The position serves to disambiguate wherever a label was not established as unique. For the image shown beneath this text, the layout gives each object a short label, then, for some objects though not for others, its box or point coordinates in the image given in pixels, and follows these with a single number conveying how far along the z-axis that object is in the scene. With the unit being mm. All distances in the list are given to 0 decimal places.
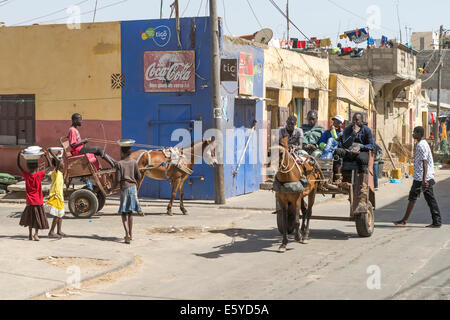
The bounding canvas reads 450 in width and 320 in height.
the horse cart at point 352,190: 12164
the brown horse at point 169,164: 15992
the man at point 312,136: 12828
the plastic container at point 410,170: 30311
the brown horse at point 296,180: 10977
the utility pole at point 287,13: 34234
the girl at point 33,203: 12070
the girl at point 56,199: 12327
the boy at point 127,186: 12031
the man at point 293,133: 12094
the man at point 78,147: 15195
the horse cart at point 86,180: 15109
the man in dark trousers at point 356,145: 12195
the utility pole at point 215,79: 17844
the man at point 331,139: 12711
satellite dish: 23844
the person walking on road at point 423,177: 13938
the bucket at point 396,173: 27859
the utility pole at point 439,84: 43875
